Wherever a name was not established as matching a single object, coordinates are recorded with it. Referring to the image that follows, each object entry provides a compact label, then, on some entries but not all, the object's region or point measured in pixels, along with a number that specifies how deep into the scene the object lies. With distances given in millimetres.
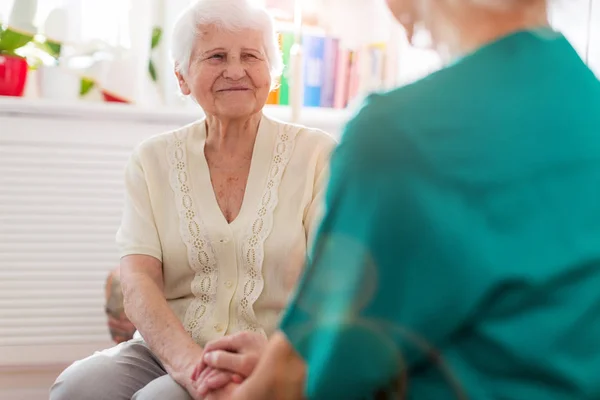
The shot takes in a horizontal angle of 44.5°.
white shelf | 2281
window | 2330
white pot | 2395
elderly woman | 1498
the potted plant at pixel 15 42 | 2301
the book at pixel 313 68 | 2605
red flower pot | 2297
